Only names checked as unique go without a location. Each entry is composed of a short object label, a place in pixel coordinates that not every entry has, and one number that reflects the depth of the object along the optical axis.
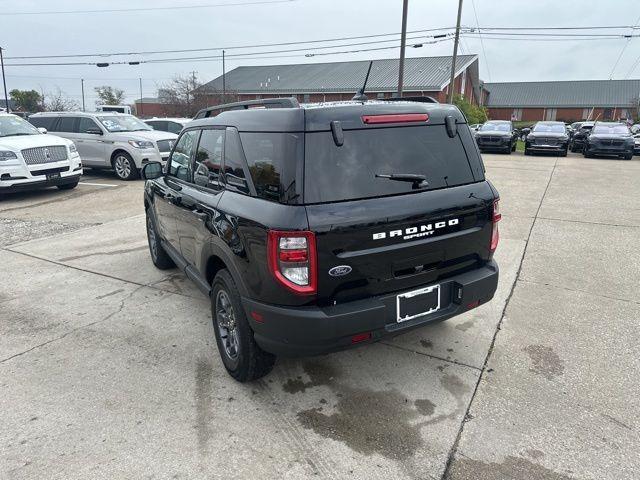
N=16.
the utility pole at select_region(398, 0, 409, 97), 19.80
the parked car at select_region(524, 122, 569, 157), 19.11
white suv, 9.69
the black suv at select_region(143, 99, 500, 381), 2.57
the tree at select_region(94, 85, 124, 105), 60.06
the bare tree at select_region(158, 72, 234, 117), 44.19
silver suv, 12.47
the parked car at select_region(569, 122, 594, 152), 21.47
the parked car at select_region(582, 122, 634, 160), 18.17
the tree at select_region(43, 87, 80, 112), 50.12
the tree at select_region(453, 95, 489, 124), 35.28
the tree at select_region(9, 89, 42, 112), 55.03
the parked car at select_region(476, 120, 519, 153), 19.88
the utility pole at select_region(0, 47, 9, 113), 40.59
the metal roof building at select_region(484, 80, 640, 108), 61.69
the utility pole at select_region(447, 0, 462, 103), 27.81
